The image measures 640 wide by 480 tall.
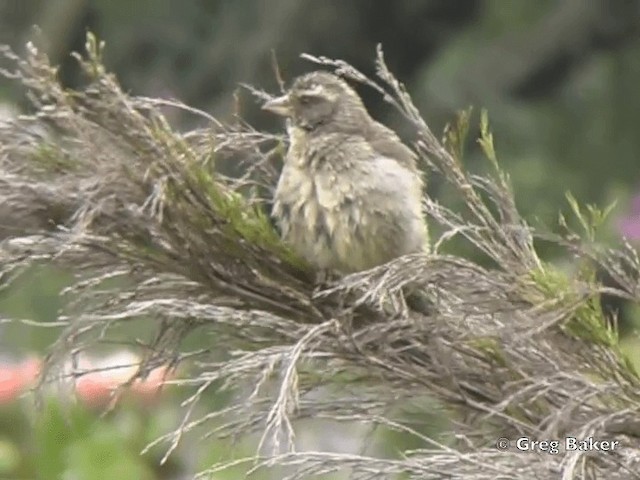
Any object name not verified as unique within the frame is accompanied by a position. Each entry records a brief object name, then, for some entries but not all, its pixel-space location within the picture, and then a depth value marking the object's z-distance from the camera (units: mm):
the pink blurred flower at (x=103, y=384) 6828
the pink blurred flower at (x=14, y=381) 7508
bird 5934
